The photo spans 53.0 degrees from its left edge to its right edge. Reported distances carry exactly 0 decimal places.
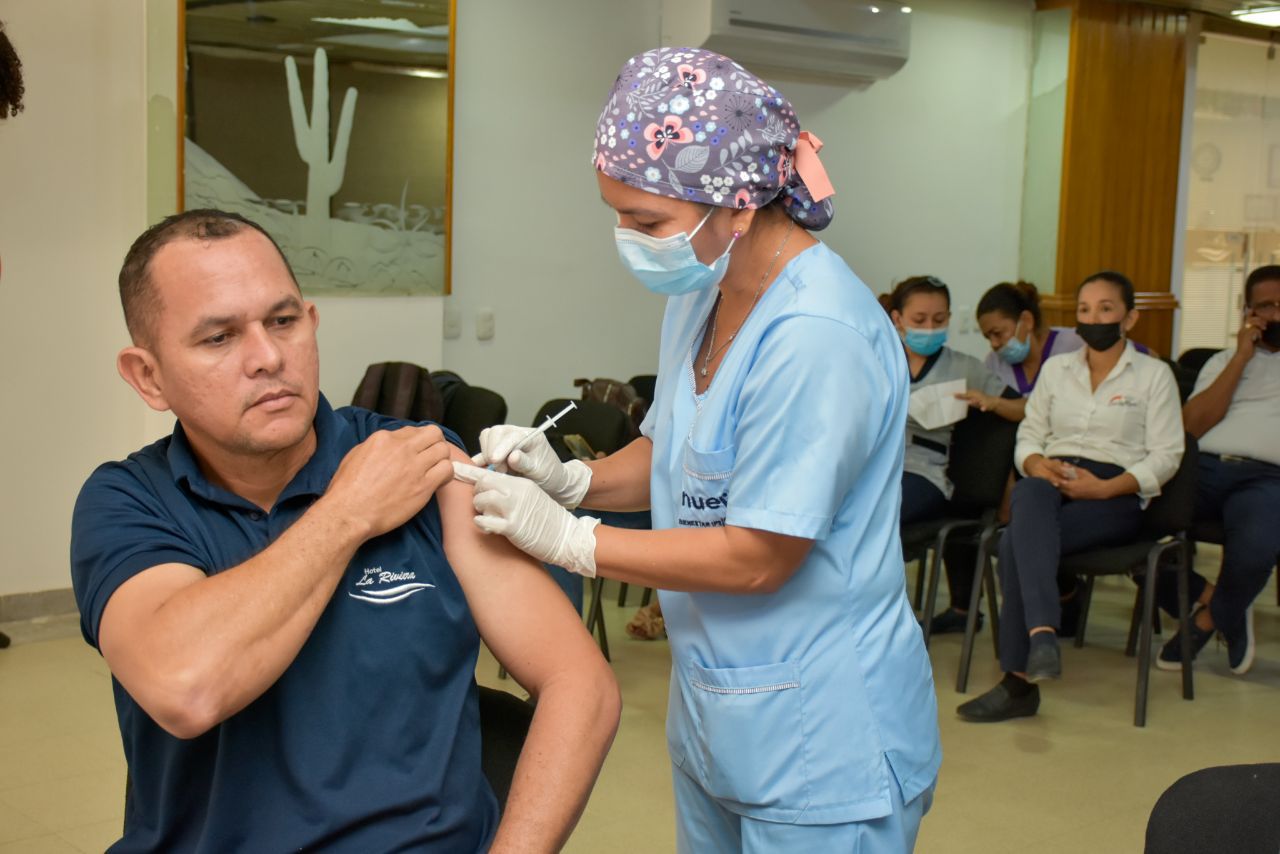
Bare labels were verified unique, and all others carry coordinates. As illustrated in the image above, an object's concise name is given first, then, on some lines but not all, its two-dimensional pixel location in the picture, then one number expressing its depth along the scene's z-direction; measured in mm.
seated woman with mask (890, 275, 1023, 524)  3986
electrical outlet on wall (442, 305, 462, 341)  4887
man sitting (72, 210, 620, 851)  1189
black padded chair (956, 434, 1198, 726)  3508
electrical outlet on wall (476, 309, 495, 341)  4984
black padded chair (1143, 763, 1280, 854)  1201
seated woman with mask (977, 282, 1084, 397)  4762
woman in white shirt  3441
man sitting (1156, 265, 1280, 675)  3783
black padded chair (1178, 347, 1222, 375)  5520
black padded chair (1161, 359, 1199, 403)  4633
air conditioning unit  5270
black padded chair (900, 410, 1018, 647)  3871
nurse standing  1389
